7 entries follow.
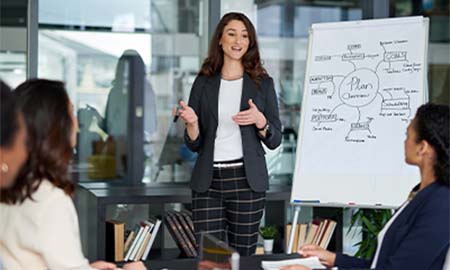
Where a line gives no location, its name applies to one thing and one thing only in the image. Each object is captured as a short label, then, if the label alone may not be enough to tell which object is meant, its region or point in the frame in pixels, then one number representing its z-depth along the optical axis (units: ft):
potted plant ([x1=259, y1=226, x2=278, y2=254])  15.51
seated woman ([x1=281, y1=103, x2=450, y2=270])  6.91
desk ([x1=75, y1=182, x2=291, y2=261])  14.57
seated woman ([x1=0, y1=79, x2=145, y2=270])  6.27
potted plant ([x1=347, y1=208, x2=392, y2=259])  14.62
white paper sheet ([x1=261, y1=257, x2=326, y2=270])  7.93
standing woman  10.83
